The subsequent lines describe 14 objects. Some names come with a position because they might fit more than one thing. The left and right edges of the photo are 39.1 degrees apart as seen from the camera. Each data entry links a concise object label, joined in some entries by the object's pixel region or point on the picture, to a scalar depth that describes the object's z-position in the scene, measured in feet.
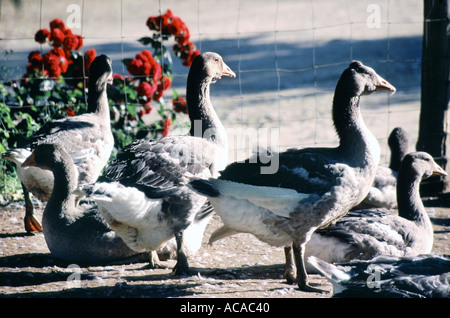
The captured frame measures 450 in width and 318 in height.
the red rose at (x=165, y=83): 23.94
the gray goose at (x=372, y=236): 16.92
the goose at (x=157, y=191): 15.87
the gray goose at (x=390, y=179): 22.06
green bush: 22.95
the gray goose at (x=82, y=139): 19.76
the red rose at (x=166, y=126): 23.93
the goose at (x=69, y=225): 17.17
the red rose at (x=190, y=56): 23.85
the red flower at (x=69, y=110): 23.38
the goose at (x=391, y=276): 13.19
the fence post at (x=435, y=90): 23.35
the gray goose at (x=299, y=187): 15.12
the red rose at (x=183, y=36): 23.93
